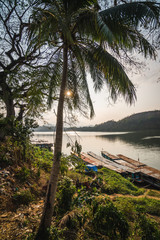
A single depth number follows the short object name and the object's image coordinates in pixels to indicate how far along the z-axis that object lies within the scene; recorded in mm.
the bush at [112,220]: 2184
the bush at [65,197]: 3271
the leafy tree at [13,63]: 5413
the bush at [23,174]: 4470
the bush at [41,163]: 6019
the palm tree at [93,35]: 1854
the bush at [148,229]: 2000
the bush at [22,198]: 3500
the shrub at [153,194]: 8578
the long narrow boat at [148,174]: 10974
